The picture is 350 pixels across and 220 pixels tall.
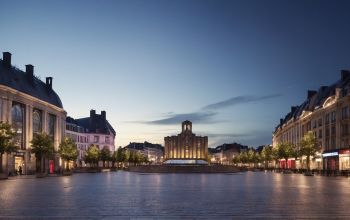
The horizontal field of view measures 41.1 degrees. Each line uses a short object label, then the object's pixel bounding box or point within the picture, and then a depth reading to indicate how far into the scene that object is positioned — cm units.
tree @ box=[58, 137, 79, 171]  9750
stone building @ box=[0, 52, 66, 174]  7927
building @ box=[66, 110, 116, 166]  17088
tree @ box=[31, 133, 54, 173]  8338
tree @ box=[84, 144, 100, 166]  13050
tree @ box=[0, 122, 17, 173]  6644
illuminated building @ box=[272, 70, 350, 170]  8988
